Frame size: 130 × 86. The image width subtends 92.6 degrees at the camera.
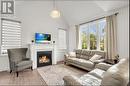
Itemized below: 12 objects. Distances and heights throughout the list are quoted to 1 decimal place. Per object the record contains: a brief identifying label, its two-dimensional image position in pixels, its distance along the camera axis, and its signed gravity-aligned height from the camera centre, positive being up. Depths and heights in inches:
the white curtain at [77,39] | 153.3 +9.9
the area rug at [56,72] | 82.2 -48.6
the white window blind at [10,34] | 109.9 +15.7
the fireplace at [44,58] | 131.1 -33.4
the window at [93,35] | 120.3 +17.4
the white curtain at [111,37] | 100.3 +10.0
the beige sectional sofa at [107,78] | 27.6 -18.2
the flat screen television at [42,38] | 134.1 +11.6
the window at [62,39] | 163.3 +10.8
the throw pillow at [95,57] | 103.6 -24.5
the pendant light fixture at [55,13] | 102.1 +48.9
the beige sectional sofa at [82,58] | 100.0 -30.3
